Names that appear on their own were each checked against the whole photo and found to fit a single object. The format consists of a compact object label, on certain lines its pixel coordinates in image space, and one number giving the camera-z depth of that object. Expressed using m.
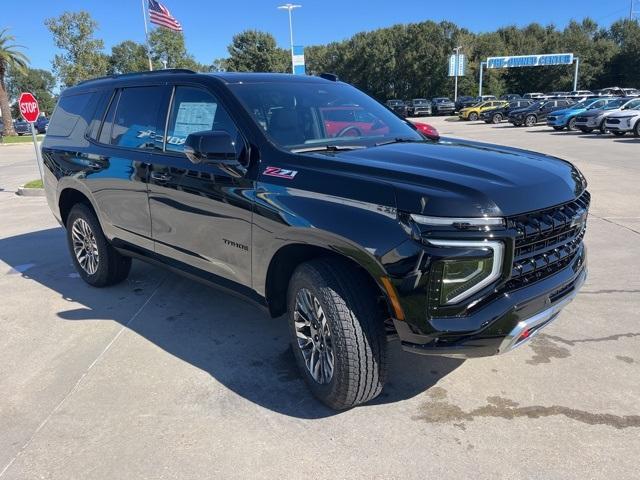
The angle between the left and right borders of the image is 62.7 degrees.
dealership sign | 58.69
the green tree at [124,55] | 88.19
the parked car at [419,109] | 50.56
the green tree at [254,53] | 67.81
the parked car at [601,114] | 23.12
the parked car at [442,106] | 50.59
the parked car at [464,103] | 47.25
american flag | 26.19
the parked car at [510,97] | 51.69
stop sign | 12.20
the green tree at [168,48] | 58.69
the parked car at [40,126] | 47.75
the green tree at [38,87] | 104.38
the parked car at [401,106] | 50.41
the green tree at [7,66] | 40.28
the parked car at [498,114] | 36.05
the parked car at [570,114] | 25.80
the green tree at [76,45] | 40.28
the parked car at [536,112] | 31.72
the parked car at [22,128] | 50.38
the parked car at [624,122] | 20.89
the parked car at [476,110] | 40.69
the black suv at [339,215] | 2.49
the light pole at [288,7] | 40.00
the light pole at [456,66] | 57.78
